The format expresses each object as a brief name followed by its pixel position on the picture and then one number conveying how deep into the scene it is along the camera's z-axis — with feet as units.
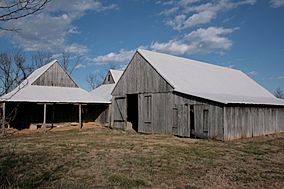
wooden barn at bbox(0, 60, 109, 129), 91.76
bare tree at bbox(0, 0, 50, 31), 11.45
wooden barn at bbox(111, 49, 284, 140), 68.54
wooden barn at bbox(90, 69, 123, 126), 109.47
